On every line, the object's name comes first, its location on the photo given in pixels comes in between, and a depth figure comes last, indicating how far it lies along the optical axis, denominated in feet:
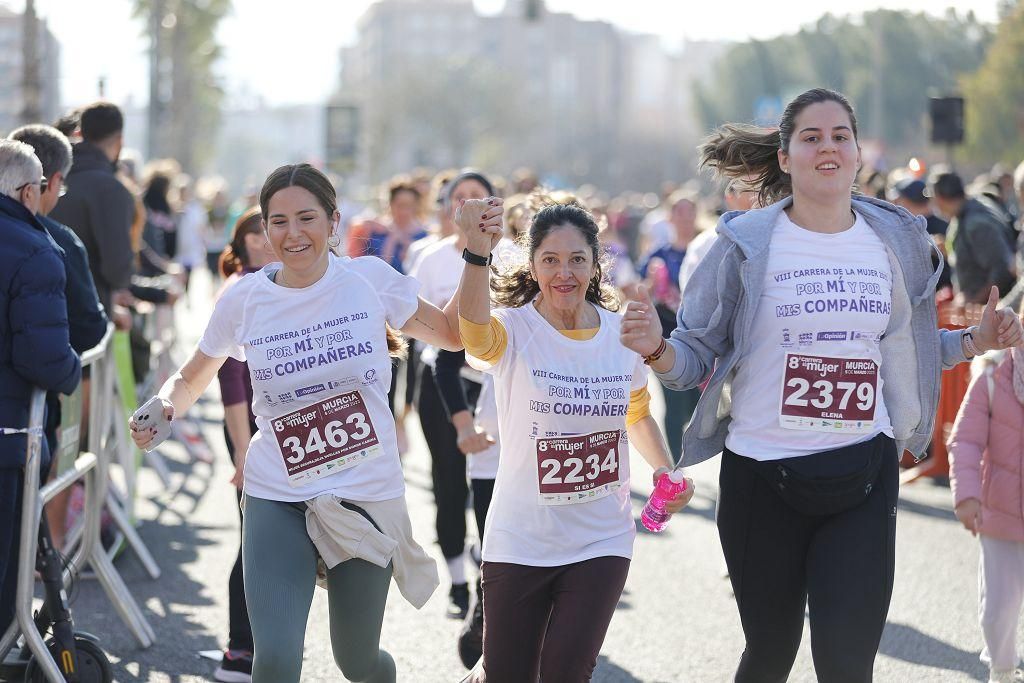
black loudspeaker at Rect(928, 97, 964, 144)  56.29
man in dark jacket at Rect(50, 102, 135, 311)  25.27
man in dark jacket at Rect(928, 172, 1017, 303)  32.99
